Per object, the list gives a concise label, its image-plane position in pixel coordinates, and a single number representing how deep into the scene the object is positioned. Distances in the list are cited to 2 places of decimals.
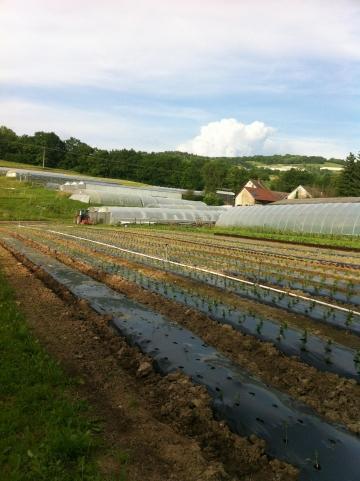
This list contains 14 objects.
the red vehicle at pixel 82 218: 36.72
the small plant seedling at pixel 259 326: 6.11
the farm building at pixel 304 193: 65.33
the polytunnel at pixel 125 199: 46.81
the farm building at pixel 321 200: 40.30
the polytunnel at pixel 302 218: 26.22
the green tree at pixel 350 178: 58.31
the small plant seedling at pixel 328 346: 5.43
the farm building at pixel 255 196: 63.44
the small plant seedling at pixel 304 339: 5.50
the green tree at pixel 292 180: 84.25
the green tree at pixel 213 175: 77.81
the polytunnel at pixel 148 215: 39.34
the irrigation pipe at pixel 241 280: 7.76
